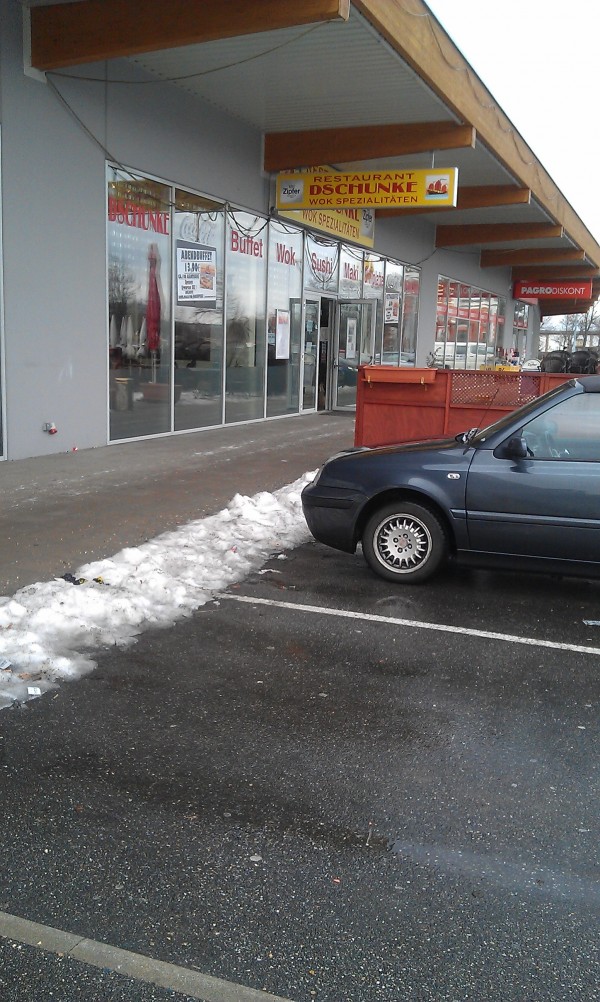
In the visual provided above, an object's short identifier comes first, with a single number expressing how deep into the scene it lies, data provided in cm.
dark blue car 588
